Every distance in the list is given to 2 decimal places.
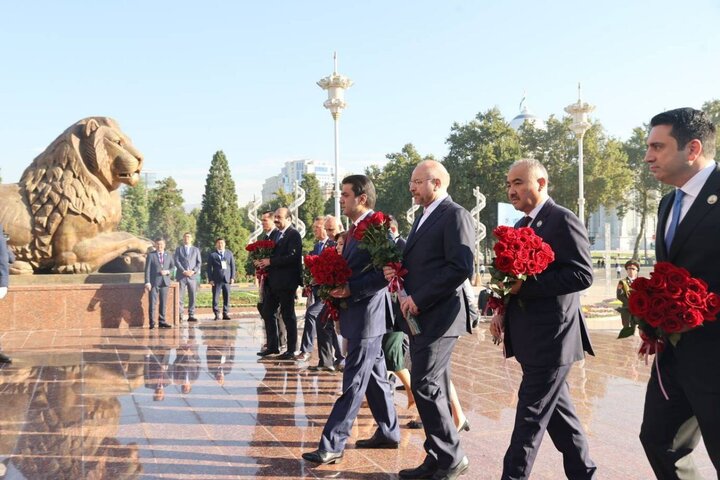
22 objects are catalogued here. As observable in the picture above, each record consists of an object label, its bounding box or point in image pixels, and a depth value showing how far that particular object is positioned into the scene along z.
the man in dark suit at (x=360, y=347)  3.98
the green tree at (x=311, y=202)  53.38
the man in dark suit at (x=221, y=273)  13.47
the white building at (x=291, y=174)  157.50
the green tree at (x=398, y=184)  47.19
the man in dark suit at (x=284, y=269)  7.69
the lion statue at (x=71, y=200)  10.60
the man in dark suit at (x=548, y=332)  3.08
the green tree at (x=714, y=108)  46.56
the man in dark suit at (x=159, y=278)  11.14
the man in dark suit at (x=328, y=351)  7.29
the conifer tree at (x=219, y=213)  37.91
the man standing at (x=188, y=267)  13.12
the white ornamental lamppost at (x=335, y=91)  17.34
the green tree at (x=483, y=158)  41.50
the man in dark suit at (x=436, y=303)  3.58
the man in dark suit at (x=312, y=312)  7.89
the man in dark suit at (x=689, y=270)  2.39
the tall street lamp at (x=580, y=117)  23.88
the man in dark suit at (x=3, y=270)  7.34
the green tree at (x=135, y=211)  58.38
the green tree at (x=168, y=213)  49.78
